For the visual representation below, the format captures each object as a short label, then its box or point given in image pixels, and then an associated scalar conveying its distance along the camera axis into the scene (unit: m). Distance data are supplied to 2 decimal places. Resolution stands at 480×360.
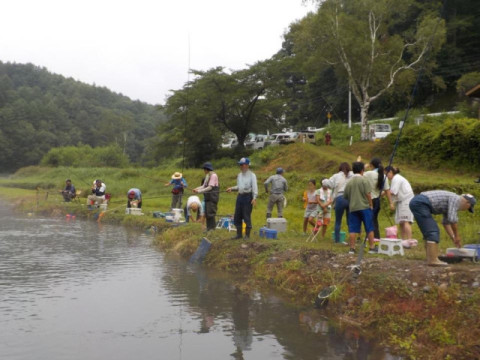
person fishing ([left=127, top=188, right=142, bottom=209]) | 20.59
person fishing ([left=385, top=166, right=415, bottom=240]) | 9.93
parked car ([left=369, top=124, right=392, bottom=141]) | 37.21
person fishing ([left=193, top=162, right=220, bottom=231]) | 12.60
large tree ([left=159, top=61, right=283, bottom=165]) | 42.41
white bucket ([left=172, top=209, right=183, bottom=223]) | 16.33
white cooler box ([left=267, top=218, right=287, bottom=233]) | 12.72
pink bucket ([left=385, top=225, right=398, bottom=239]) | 9.84
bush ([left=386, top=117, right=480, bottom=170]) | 26.11
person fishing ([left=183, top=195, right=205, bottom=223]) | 16.00
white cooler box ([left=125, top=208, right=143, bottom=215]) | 20.01
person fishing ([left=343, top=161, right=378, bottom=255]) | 9.16
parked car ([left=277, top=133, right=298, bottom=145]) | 39.43
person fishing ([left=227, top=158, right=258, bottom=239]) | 11.31
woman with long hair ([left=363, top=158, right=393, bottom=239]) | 9.98
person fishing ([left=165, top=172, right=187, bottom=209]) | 17.03
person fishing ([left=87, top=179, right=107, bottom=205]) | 23.52
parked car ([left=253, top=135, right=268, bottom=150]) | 46.05
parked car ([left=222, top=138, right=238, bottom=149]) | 47.94
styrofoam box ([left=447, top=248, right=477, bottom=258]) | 7.96
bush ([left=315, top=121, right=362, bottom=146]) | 39.66
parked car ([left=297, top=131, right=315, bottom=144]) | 39.34
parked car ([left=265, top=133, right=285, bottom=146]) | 42.22
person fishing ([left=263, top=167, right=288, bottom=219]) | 13.21
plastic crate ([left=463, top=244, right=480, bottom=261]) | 8.02
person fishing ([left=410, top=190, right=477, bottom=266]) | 7.61
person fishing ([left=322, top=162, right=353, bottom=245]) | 10.80
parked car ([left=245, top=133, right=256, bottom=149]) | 48.07
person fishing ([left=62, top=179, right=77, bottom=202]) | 26.94
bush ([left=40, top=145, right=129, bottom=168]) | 70.56
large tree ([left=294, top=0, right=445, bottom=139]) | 33.00
